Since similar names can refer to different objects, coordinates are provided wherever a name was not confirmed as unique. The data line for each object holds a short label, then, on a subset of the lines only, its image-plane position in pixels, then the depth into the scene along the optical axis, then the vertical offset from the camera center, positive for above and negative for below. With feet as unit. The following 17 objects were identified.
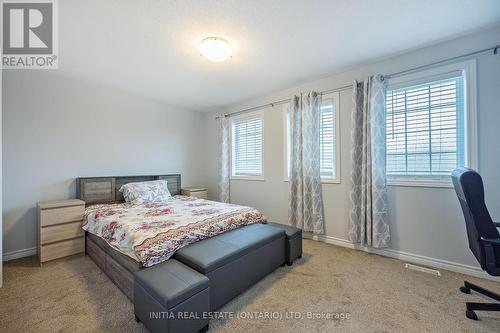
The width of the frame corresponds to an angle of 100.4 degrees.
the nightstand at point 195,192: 13.83 -1.74
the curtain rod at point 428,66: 6.89 +3.74
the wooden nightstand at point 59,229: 8.23 -2.54
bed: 5.87 -1.99
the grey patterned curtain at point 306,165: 10.43 +0.03
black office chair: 4.92 -1.54
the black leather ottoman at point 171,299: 4.18 -2.82
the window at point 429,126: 7.42 +1.46
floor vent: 7.30 -3.80
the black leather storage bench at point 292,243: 7.99 -3.03
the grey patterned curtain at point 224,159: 14.71 +0.51
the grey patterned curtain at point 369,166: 8.54 -0.04
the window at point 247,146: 13.34 +1.34
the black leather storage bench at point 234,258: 5.44 -2.67
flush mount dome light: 7.07 +4.10
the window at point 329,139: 10.09 +1.32
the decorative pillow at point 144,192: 10.71 -1.37
